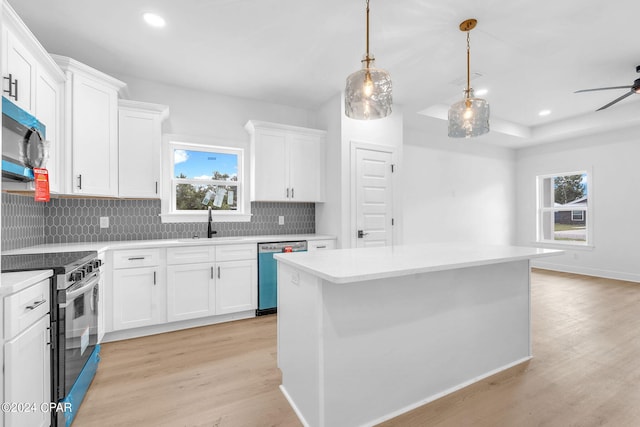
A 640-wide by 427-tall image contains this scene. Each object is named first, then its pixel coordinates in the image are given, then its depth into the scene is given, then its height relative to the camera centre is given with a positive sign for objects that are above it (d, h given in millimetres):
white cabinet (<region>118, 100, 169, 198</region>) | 3082 +690
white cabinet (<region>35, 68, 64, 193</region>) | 2318 +810
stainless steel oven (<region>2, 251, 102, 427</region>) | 1633 -652
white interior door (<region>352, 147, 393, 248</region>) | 3988 +218
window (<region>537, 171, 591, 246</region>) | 5867 +95
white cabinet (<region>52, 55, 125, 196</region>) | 2658 +794
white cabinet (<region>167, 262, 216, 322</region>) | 3066 -825
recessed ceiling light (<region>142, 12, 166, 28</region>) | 2438 +1621
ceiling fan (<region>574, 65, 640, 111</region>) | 3476 +1498
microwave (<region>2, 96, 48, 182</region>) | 1642 +412
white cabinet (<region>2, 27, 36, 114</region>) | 1904 +962
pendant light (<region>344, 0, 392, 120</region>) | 1922 +790
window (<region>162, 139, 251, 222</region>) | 3688 +393
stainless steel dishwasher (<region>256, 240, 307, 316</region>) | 3518 -734
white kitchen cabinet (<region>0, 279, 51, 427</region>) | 1297 -675
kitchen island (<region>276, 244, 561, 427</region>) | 1589 -708
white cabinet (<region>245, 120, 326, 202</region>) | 3832 +683
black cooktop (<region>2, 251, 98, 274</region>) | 1613 -294
